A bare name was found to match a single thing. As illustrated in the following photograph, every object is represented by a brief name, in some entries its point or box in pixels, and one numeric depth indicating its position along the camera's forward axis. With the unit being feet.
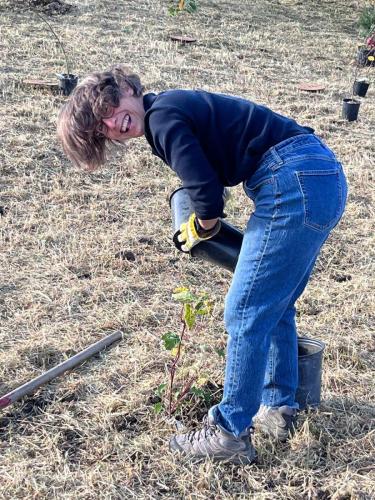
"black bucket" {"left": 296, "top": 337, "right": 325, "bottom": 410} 8.39
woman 6.31
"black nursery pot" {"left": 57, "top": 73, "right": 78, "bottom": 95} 21.57
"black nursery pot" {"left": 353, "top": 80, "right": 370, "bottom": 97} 25.16
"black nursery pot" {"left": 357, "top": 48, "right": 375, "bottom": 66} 30.22
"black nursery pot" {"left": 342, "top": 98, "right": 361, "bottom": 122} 21.64
